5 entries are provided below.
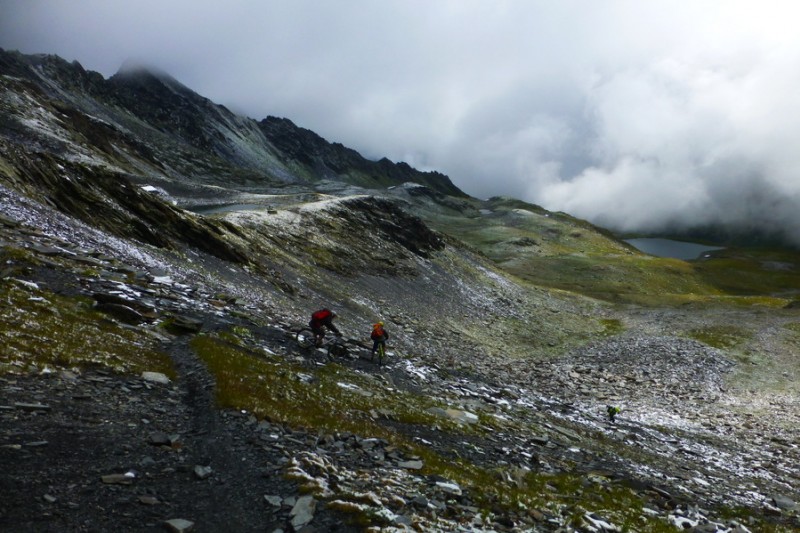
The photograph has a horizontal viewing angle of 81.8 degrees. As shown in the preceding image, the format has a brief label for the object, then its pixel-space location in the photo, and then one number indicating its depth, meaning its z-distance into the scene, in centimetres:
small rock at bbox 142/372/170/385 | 1502
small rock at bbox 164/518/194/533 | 816
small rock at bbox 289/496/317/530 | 881
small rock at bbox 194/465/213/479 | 1012
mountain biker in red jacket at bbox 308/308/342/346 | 2498
